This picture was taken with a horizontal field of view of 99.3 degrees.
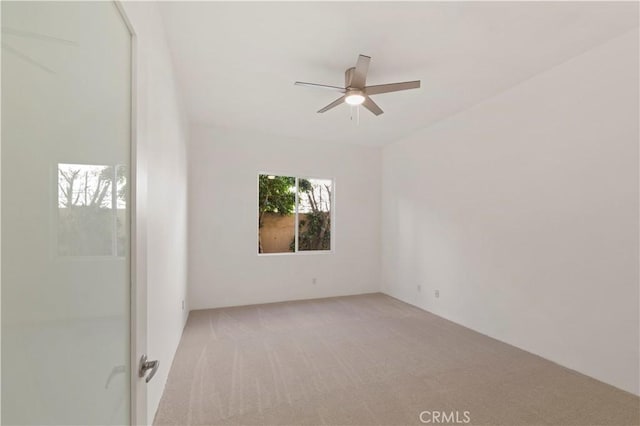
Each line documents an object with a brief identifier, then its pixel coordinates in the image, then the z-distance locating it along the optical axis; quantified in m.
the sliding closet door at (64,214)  0.45
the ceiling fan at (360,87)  2.35
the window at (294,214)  4.81
